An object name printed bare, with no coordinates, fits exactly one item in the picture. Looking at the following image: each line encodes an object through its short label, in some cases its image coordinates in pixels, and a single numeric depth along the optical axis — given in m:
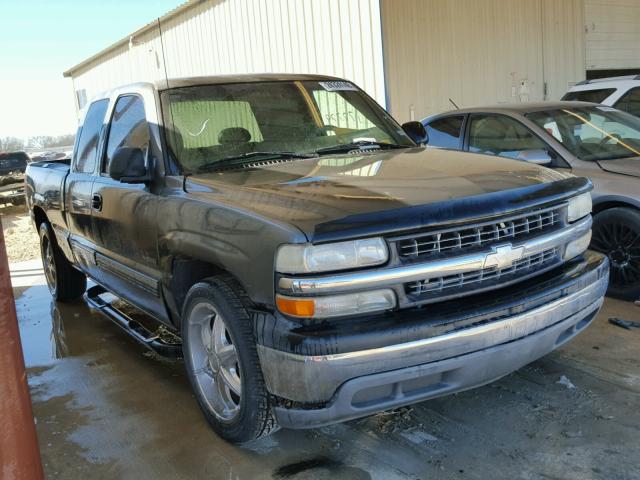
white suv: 8.57
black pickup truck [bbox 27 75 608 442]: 2.43
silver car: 4.80
